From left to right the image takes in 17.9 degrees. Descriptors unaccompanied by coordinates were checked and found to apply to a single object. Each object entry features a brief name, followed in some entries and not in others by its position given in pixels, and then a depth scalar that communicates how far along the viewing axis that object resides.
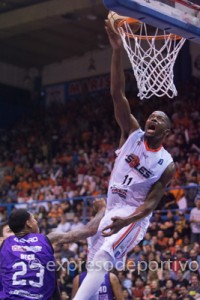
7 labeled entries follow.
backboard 6.02
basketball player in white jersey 5.83
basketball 6.18
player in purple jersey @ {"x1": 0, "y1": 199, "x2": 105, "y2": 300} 5.04
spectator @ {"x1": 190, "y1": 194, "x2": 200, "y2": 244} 12.73
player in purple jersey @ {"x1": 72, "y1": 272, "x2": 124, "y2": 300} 7.10
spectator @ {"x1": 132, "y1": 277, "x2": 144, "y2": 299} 11.36
